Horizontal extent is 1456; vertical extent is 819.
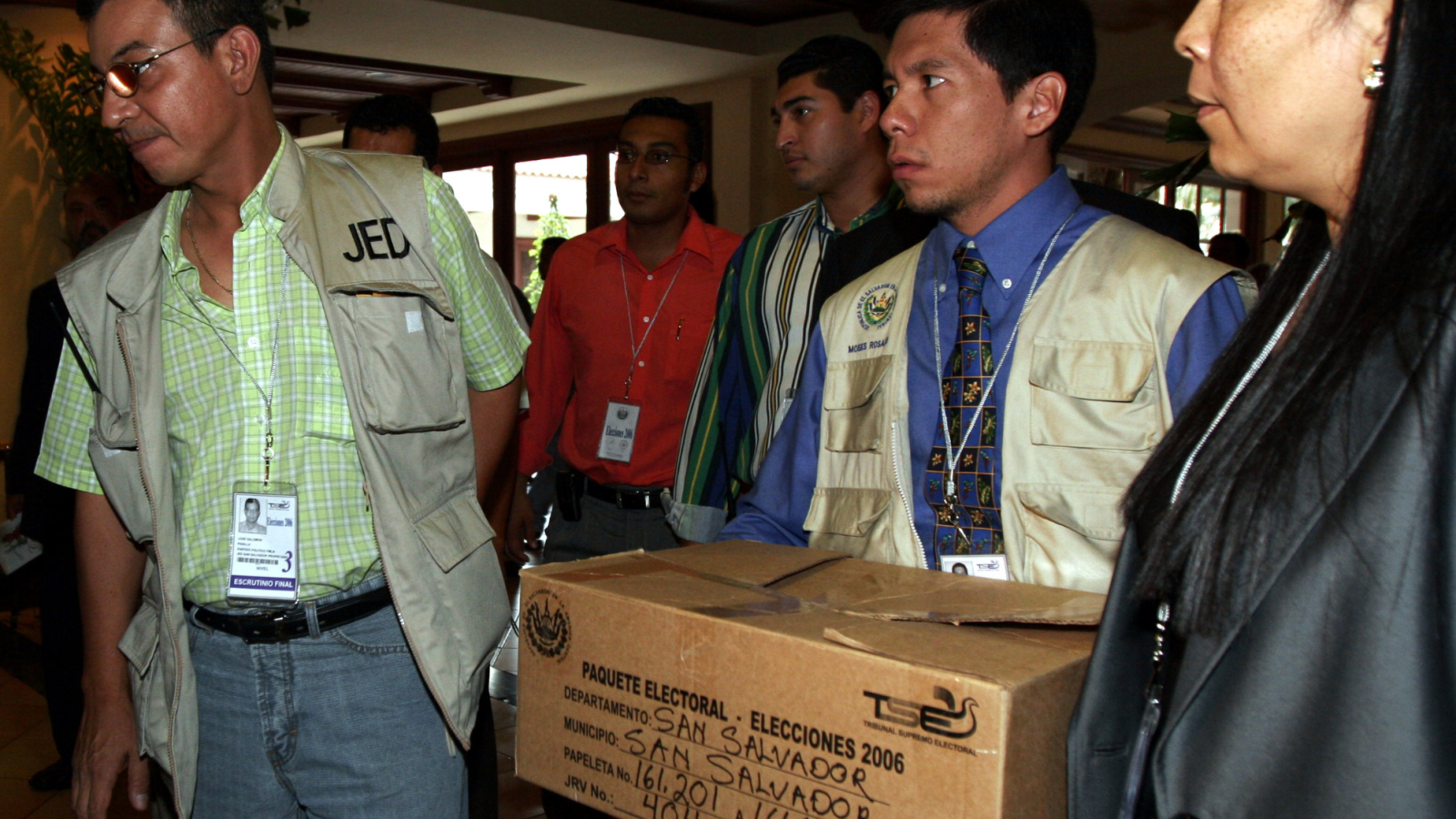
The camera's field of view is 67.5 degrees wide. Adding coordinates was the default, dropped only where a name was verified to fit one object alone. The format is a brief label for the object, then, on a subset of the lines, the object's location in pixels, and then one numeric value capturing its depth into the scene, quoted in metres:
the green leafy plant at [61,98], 4.66
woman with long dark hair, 0.66
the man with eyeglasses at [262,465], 1.48
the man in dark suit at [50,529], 2.99
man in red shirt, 3.00
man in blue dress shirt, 1.38
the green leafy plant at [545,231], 10.36
